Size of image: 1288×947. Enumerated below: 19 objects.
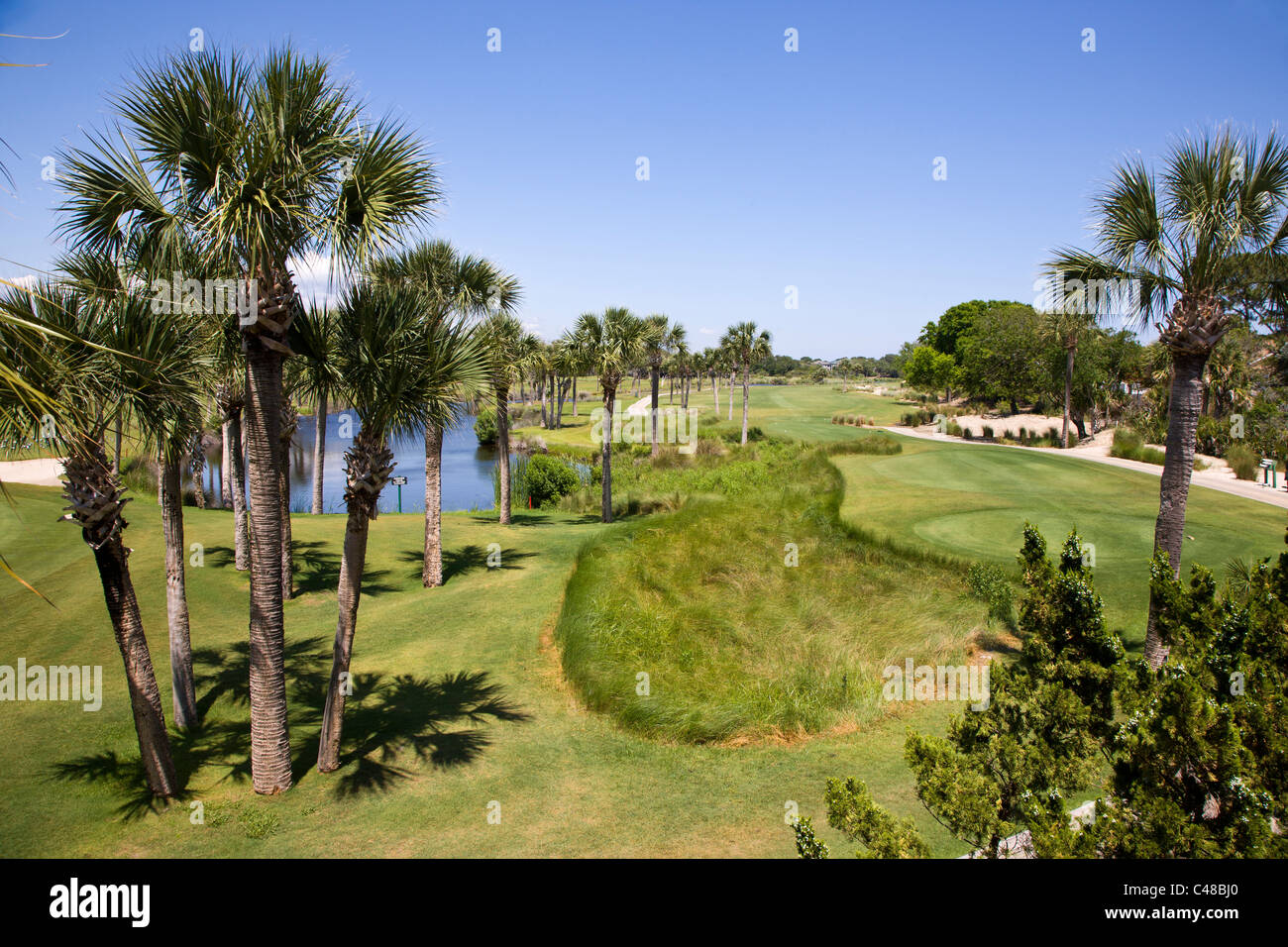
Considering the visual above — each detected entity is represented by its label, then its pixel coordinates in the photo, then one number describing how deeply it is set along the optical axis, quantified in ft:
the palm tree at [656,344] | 128.57
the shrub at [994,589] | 52.90
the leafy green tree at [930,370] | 281.33
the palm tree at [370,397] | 33.27
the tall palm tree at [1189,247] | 38.27
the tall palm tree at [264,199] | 28.30
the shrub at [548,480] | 126.41
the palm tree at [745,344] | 211.41
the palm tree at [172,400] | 30.68
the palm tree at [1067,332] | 156.75
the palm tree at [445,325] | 34.96
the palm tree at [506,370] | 85.56
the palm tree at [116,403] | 28.32
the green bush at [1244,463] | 102.17
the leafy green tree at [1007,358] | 211.20
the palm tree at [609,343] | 103.96
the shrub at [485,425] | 228.02
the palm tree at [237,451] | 54.80
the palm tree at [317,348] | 34.06
